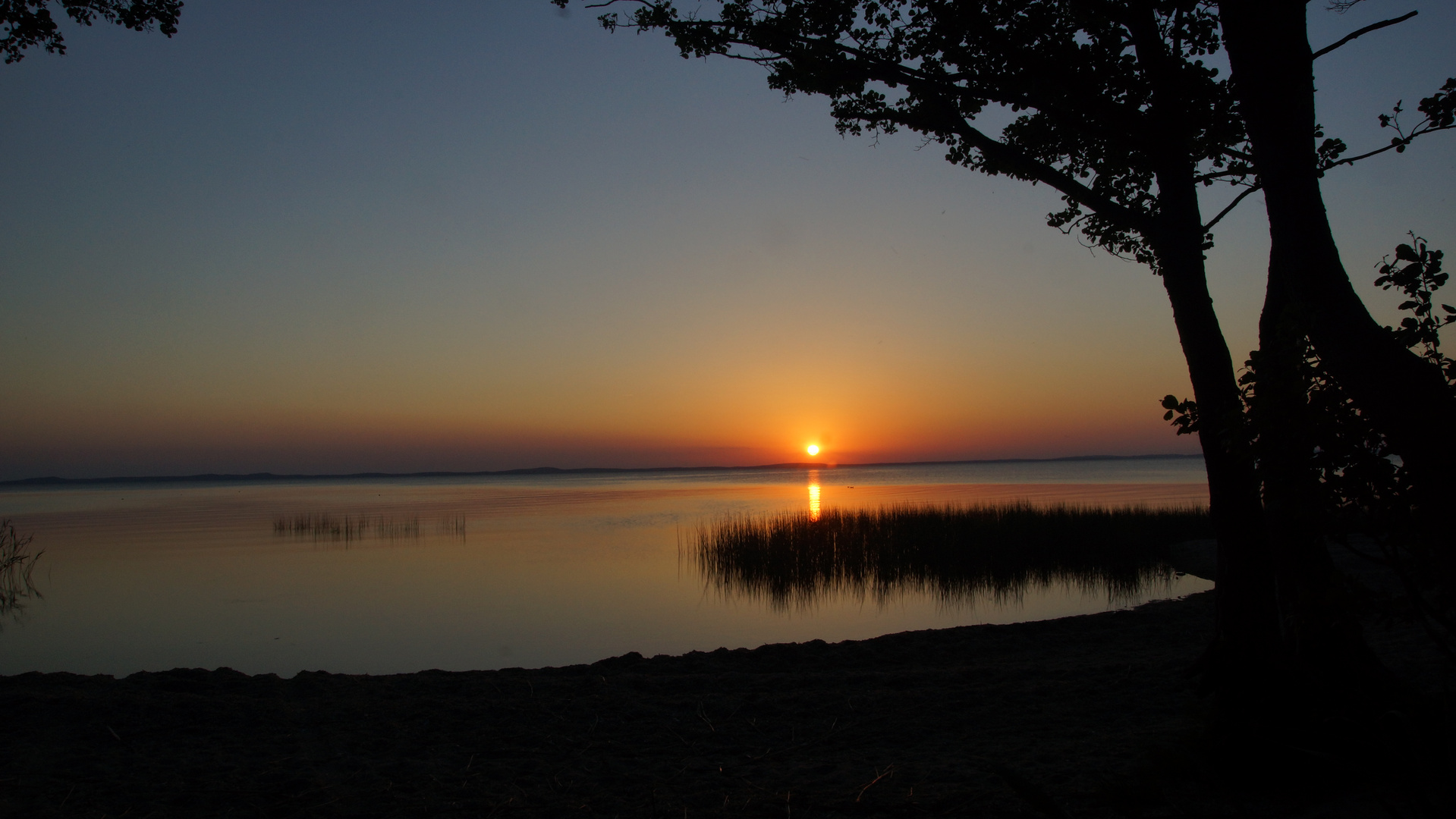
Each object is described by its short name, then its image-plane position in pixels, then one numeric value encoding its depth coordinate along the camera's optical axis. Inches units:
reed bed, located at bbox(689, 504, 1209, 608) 601.9
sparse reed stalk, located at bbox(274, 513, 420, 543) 1007.6
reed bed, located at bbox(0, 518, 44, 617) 565.3
